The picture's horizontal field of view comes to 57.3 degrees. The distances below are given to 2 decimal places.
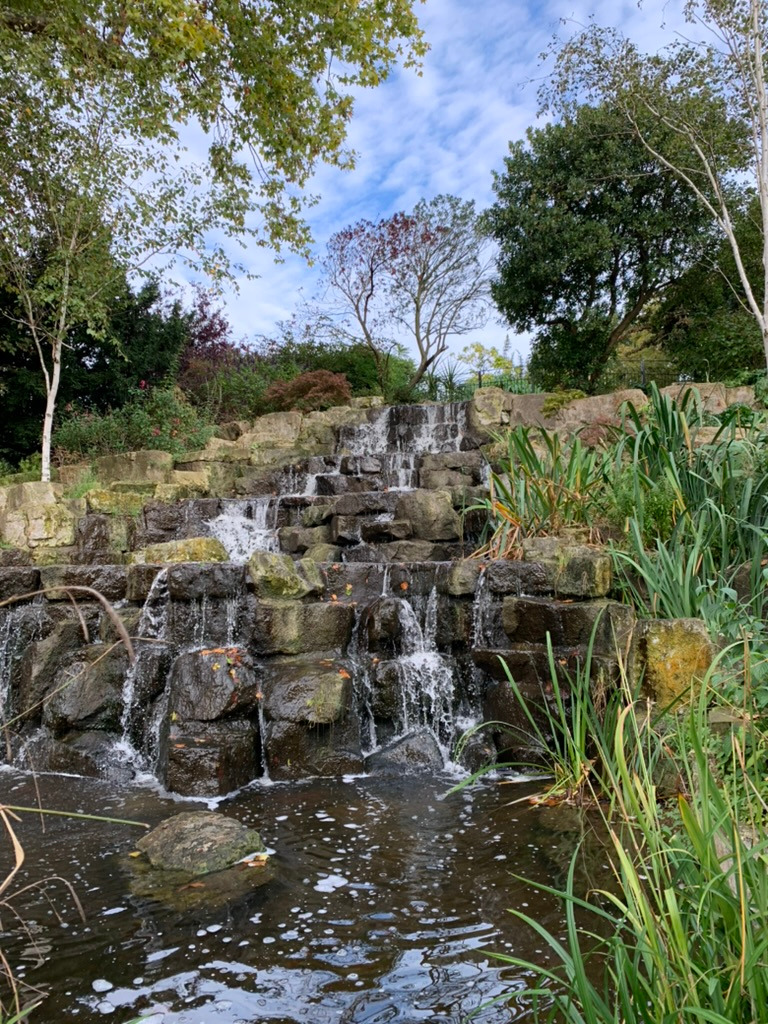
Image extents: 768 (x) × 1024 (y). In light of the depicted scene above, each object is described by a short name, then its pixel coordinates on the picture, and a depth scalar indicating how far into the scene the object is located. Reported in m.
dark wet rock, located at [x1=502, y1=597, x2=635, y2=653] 4.41
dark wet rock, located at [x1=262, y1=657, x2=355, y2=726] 4.66
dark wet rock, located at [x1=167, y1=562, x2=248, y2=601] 5.63
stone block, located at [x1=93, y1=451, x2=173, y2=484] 10.48
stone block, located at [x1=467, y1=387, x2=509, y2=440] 11.63
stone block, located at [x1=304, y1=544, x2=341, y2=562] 7.45
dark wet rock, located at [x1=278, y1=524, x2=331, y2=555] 7.98
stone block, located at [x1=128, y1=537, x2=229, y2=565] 7.22
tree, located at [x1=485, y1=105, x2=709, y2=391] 13.67
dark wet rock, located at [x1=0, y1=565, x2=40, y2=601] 6.74
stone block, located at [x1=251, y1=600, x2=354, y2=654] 5.32
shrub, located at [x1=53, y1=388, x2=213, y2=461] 11.49
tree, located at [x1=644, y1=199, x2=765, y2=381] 13.14
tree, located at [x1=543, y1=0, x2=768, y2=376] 9.53
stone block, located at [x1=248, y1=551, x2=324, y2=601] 5.60
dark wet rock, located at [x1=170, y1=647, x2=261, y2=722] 4.53
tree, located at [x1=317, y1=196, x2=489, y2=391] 18.19
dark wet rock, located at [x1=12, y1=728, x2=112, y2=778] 4.80
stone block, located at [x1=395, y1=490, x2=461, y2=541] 7.41
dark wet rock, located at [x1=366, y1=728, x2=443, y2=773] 4.56
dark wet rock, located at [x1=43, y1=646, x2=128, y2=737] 4.97
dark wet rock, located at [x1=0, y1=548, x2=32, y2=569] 7.69
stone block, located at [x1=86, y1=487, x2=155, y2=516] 8.91
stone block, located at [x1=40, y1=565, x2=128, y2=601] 6.29
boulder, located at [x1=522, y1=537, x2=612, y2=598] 4.84
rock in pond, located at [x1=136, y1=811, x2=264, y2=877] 3.08
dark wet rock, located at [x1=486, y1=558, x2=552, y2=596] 5.12
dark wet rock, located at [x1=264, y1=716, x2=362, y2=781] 4.54
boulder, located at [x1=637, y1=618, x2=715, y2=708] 3.76
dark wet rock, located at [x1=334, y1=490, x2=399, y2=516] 8.28
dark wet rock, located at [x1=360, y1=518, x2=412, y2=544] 7.50
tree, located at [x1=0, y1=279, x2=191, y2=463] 11.63
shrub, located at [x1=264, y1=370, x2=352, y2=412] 14.26
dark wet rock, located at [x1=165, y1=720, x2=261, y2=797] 4.22
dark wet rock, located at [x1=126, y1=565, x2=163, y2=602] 5.95
